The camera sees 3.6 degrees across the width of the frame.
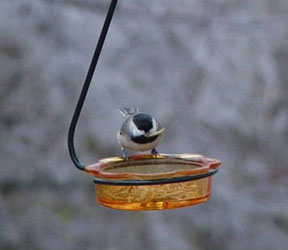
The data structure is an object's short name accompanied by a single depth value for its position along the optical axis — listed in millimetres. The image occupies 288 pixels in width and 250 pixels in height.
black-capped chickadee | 5020
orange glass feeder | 4927
